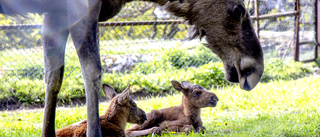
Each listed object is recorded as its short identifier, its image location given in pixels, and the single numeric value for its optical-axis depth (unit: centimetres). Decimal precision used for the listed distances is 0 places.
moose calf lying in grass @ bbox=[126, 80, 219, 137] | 821
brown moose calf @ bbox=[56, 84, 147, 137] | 704
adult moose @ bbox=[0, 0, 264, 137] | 589
